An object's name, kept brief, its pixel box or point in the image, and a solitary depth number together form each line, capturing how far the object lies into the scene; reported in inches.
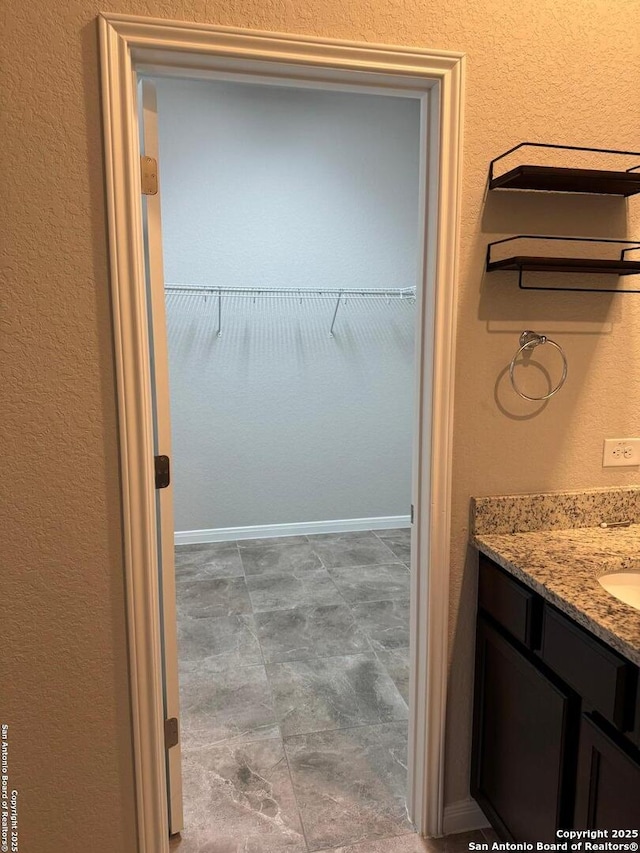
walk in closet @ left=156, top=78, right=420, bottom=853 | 147.2
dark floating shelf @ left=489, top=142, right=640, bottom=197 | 59.6
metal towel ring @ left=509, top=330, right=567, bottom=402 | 67.6
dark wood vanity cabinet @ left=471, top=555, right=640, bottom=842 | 47.8
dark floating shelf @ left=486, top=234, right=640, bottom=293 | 61.9
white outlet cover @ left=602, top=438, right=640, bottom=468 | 72.1
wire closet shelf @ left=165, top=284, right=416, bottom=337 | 161.5
